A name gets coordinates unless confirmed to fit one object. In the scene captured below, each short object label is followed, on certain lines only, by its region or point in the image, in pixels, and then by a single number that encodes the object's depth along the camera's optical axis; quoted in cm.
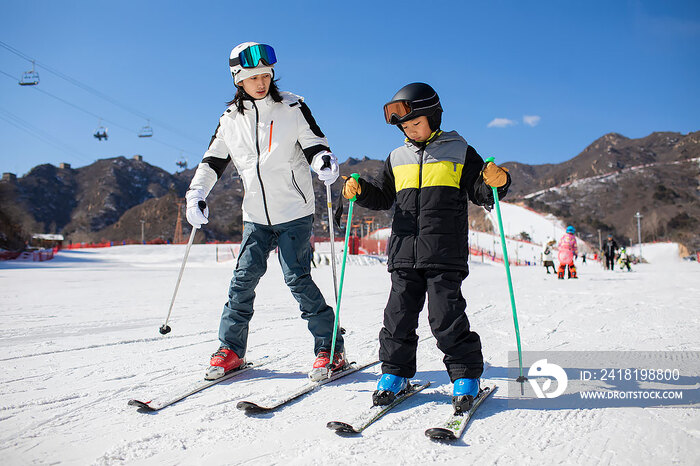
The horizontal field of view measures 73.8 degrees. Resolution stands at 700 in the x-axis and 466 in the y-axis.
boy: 212
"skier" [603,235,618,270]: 1761
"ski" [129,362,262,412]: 198
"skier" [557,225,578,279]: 1089
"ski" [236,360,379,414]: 193
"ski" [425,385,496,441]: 165
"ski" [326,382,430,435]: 171
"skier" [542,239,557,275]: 1376
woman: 268
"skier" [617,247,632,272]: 1708
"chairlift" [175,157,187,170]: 5491
